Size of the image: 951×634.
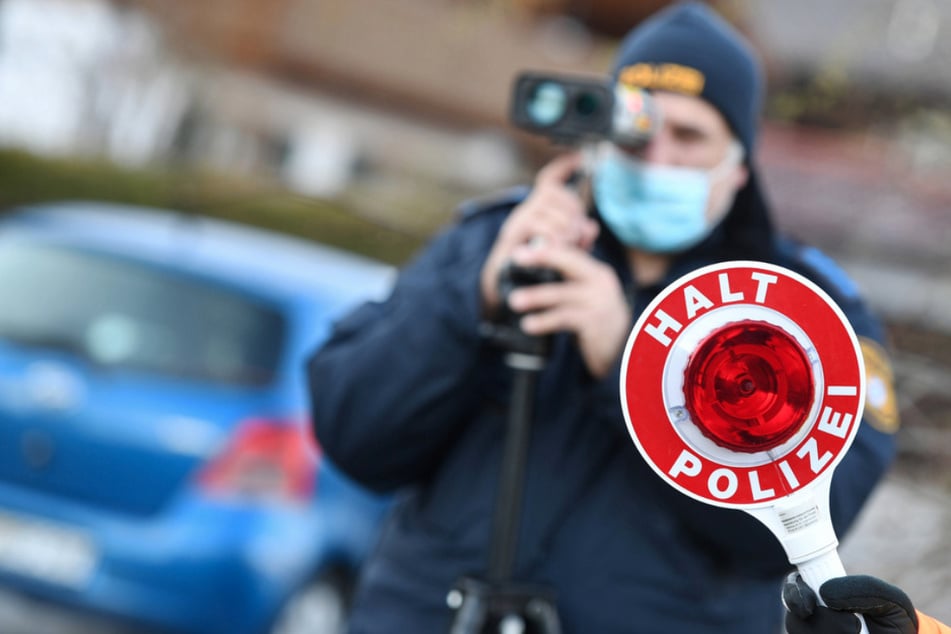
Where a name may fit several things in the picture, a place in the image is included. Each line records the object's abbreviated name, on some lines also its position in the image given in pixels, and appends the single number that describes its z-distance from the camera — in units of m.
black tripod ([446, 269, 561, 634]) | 3.90
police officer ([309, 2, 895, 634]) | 4.04
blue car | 8.07
